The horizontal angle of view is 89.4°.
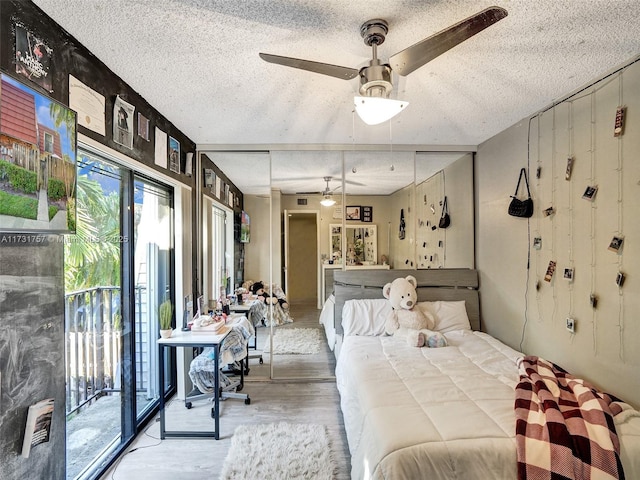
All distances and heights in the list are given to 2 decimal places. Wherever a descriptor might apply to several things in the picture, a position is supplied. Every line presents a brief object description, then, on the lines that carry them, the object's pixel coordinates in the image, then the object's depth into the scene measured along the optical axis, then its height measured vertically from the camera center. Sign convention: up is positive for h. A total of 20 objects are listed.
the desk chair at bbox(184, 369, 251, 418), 2.81 -1.35
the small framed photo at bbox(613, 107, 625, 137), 1.82 +0.66
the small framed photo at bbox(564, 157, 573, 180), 2.18 +0.48
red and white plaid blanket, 1.34 -0.86
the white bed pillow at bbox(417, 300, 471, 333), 3.08 -0.71
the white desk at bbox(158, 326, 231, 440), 2.35 -0.95
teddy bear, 2.77 -0.68
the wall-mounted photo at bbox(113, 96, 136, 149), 1.98 +0.77
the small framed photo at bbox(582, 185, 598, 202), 1.99 +0.30
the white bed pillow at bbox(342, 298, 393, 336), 2.99 -0.71
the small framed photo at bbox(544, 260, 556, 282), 2.35 -0.22
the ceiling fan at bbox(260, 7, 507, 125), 1.20 +0.78
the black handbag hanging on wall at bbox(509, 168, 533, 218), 2.58 +0.28
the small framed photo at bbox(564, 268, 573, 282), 2.19 -0.24
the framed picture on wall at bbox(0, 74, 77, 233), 1.21 +0.35
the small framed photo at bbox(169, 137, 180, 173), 2.77 +0.77
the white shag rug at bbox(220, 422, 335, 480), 1.94 -1.38
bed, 1.39 -0.88
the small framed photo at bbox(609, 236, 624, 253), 1.83 -0.03
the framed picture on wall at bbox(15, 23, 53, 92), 1.32 +0.80
